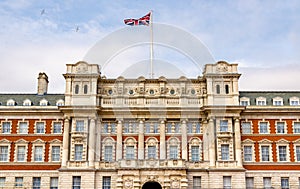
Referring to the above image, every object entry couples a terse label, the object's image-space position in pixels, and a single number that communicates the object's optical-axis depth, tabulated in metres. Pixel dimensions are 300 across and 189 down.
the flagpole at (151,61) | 61.65
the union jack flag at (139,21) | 59.44
